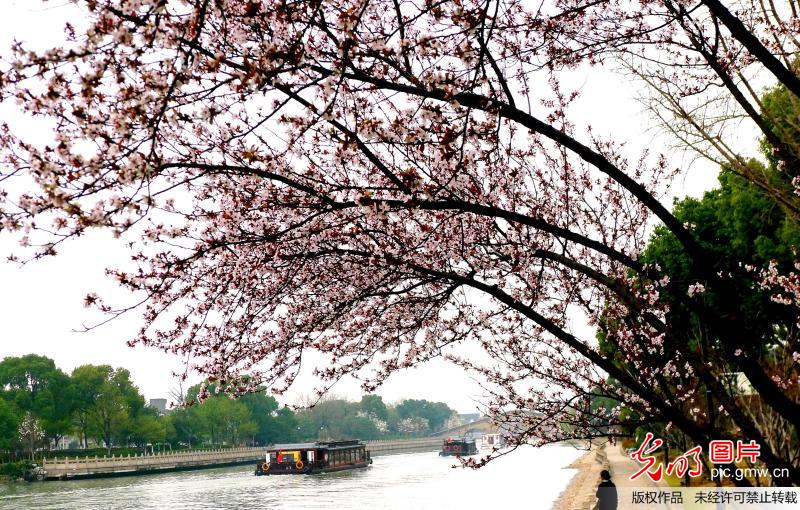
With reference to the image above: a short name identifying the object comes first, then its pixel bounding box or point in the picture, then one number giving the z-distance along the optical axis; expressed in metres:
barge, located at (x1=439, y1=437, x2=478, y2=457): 83.25
